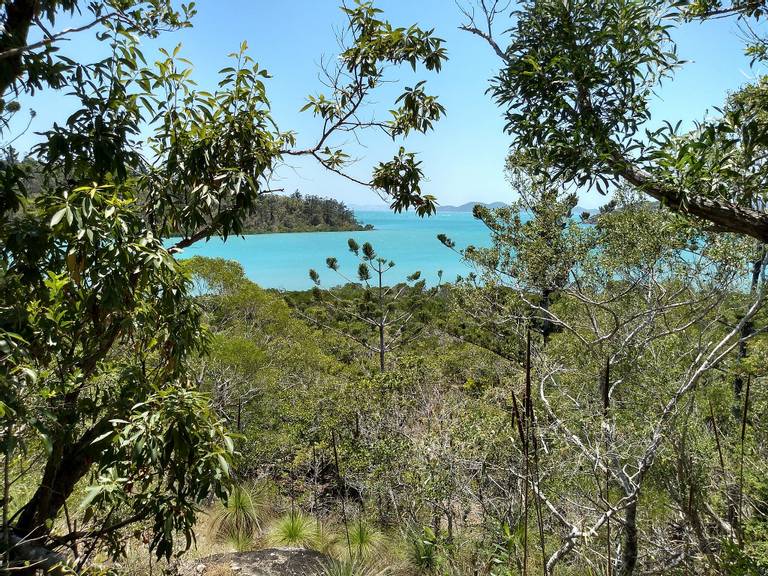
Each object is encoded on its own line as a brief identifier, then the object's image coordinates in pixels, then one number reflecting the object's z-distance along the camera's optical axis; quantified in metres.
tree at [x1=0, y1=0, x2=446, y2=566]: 1.62
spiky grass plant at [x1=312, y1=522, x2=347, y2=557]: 5.77
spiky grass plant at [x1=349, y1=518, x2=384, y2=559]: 5.20
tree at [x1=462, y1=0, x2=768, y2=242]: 1.67
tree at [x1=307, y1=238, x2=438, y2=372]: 14.10
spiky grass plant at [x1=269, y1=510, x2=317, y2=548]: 5.80
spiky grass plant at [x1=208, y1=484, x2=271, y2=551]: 6.39
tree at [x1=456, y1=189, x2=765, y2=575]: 4.28
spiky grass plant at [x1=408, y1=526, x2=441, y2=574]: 3.65
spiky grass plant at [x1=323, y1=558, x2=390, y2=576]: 3.49
